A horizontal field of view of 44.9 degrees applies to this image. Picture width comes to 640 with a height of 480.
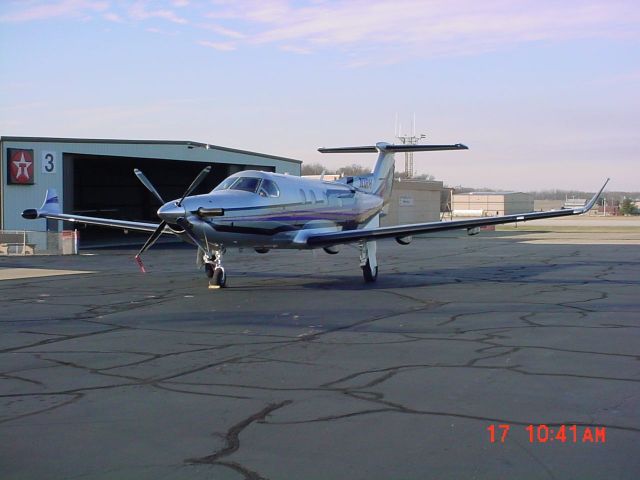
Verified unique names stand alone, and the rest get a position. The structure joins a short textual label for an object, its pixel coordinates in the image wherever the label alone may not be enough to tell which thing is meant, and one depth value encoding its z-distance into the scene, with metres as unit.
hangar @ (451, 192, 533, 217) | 90.75
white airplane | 18.23
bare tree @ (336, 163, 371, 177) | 118.31
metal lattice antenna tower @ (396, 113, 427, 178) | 107.27
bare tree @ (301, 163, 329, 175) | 118.24
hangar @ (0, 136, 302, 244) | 34.06
